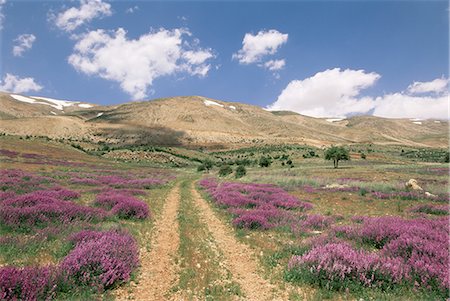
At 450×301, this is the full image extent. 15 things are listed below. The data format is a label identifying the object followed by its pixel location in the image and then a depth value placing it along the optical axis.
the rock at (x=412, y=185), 26.32
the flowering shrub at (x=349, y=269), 6.78
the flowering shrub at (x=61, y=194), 15.37
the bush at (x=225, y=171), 54.92
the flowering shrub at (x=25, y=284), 4.93
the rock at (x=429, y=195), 22.19
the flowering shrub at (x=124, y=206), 13.84
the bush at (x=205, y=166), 72.62
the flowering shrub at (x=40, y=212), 10.00
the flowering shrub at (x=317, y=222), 12.83
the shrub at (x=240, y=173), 47.61
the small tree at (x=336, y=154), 66.44
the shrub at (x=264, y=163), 74.69
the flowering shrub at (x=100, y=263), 6.28
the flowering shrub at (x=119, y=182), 26.32
